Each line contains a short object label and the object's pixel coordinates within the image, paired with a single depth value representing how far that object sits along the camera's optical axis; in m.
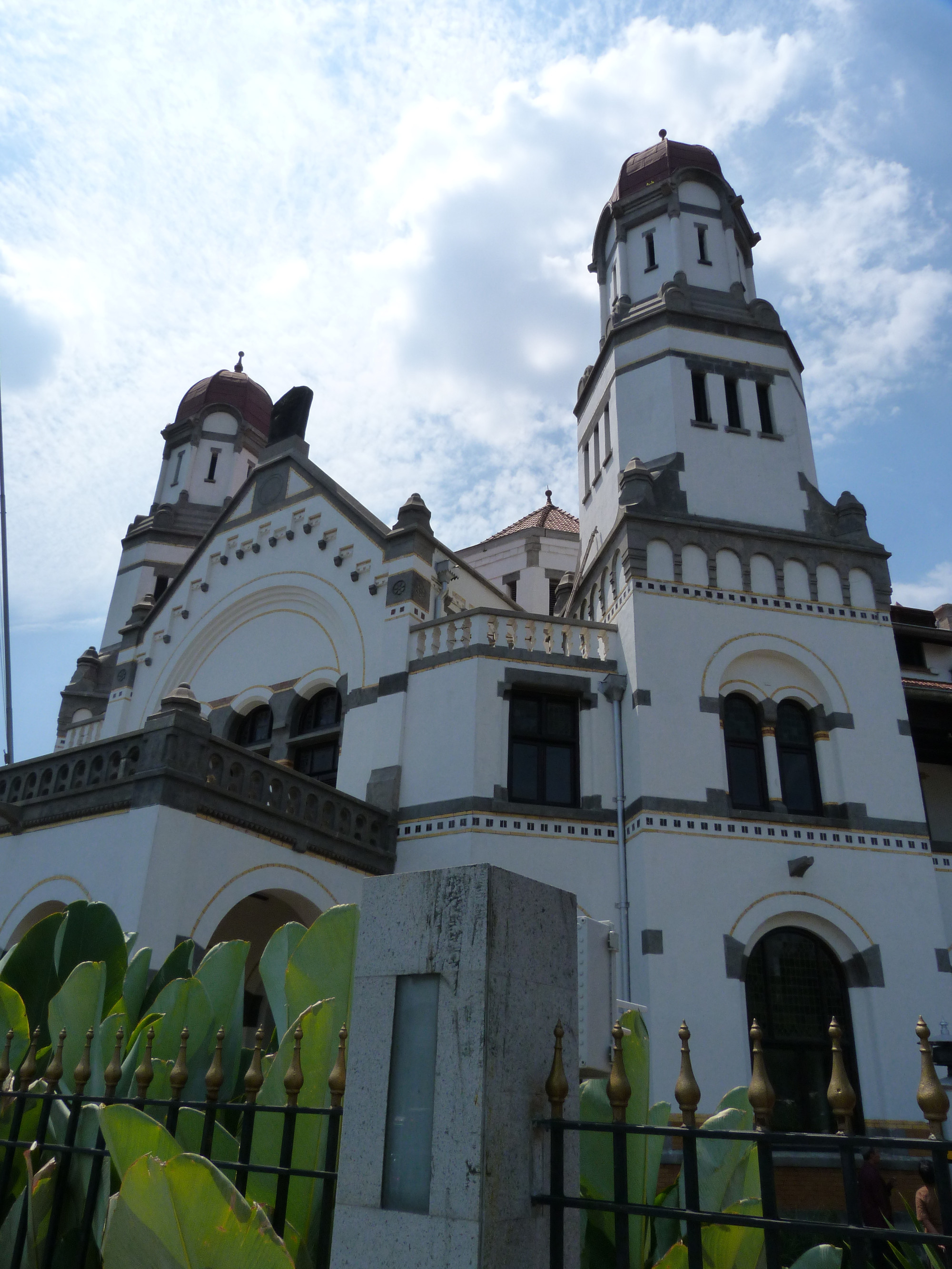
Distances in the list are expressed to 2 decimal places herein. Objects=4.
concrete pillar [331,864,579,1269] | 3.47
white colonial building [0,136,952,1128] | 13.66
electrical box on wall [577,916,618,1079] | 6.29
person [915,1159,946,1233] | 5.55
